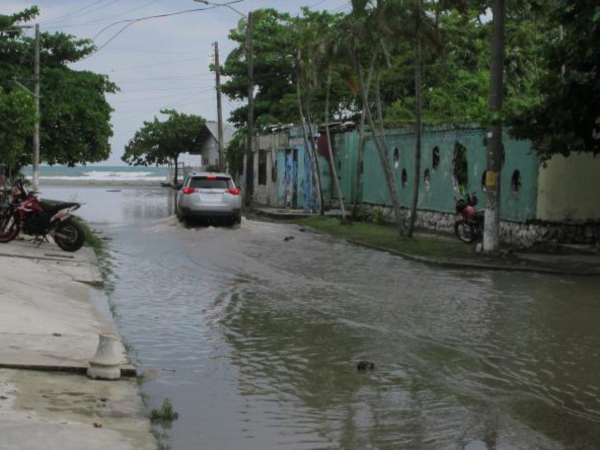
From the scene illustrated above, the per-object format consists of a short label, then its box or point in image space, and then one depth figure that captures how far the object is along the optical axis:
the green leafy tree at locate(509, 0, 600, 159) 15.14
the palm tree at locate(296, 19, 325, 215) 29.28
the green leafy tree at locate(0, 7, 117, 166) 38.12
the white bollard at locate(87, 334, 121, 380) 7.08
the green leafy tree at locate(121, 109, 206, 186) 81.75
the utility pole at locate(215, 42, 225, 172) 44.38
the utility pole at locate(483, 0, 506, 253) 18.00
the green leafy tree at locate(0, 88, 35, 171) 24.23
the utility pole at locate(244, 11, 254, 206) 38.44
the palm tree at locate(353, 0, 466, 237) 20.03
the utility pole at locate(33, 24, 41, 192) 34.94
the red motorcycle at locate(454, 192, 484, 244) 21.34
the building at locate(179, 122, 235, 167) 72.50
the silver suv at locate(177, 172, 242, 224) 25.88
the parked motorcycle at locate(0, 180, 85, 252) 17.31
